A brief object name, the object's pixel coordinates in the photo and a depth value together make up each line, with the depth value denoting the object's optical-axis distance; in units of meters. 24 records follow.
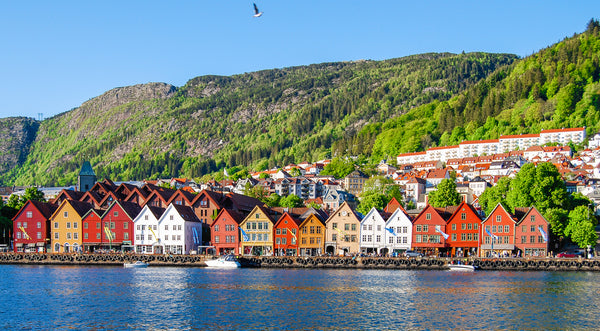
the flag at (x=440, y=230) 105.51
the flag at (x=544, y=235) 100.81
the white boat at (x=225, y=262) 99.16
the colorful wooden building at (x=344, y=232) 109.38
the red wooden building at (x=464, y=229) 106.06
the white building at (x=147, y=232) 114.19
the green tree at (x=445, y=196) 138.62
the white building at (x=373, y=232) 108.81
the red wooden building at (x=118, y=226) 116.25
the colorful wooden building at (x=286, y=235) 110.06
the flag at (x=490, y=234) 103.88
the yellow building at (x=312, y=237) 109.81
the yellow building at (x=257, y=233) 110.44
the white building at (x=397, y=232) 108.38
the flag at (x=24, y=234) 120.56
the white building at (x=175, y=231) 112.38
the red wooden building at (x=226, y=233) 112.19
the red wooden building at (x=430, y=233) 106.50
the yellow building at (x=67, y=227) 117.94
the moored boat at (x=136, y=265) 100.38
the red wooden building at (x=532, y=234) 101.38
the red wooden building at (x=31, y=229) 120.81
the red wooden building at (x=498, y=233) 103.12
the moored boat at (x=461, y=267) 92.94
